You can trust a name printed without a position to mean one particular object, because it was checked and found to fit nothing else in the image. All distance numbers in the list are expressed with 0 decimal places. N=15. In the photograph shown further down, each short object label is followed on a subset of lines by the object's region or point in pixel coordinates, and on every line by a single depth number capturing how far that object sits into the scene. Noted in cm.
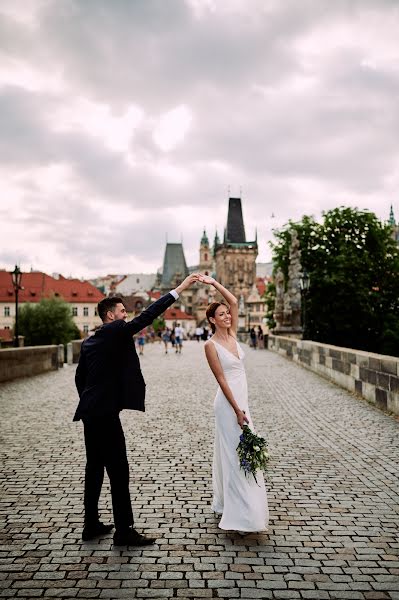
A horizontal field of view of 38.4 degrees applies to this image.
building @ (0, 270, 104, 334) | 8775
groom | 428
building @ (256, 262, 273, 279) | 16088
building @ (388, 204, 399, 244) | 13012
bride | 447
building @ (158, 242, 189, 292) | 15100
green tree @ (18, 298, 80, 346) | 6044
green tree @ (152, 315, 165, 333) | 10942
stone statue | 2716
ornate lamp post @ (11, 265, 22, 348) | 2428
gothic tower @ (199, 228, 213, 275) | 16738
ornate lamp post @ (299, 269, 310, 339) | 2550
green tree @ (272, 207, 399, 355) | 3744
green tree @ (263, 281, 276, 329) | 4659
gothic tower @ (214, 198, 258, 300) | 13512
